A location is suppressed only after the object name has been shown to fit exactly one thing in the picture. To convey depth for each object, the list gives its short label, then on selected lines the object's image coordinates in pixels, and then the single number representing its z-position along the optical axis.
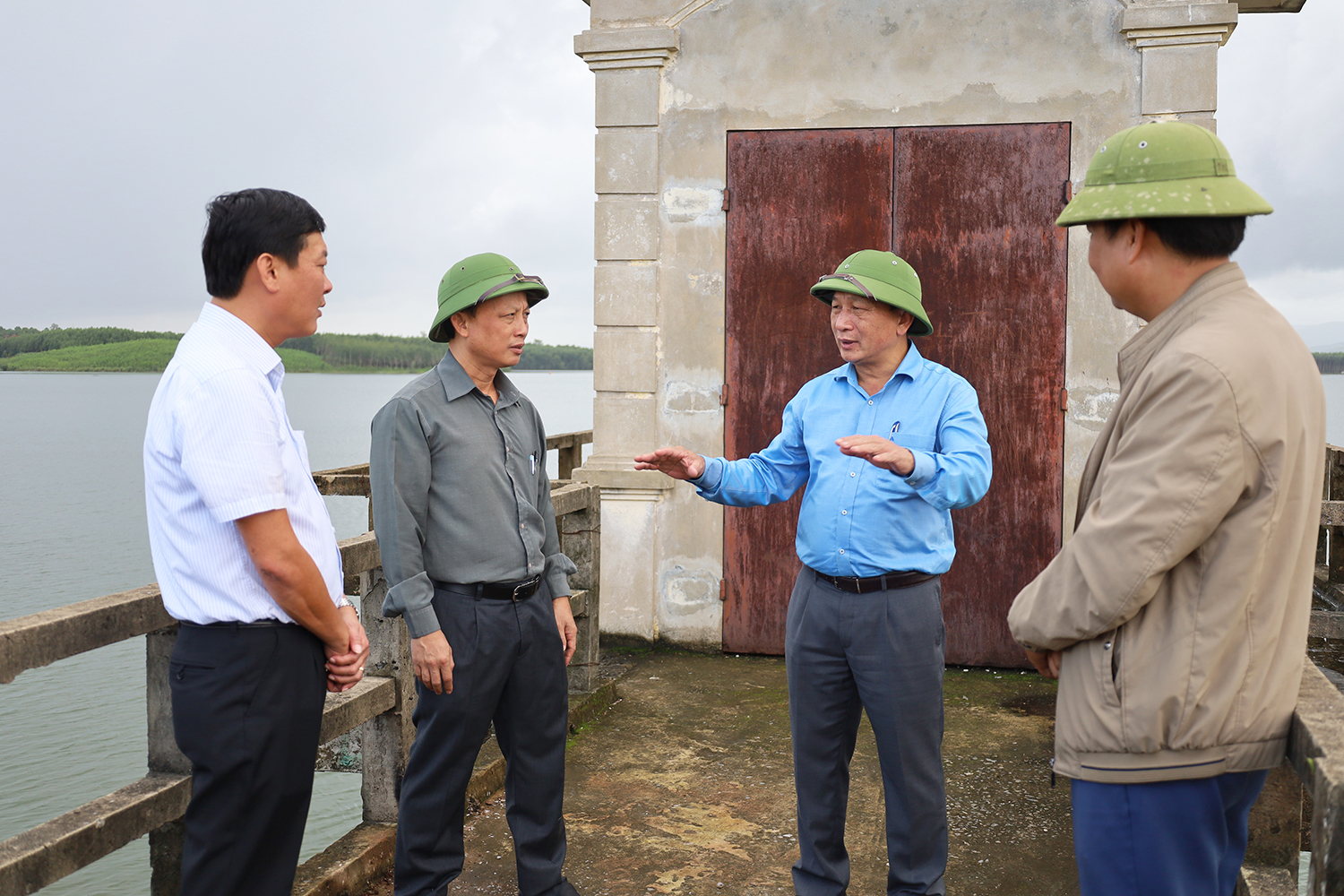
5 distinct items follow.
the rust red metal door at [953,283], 5.46
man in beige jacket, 1.55
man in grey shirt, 2.71
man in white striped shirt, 2.01
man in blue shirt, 2.77
